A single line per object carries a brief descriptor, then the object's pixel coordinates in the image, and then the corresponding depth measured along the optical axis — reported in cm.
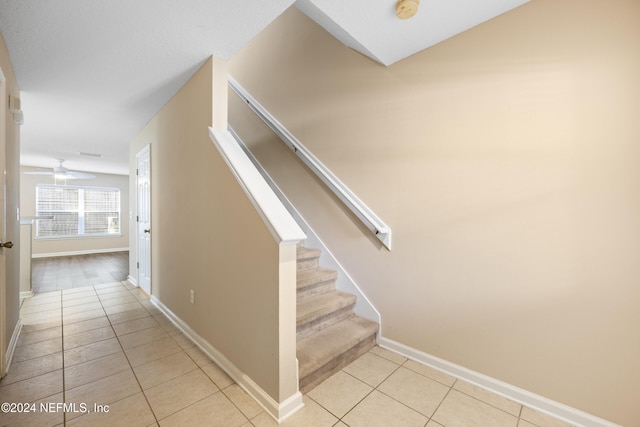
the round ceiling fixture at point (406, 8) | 146
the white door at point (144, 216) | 336
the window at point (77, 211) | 672
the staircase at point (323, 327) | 172
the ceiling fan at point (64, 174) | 496
